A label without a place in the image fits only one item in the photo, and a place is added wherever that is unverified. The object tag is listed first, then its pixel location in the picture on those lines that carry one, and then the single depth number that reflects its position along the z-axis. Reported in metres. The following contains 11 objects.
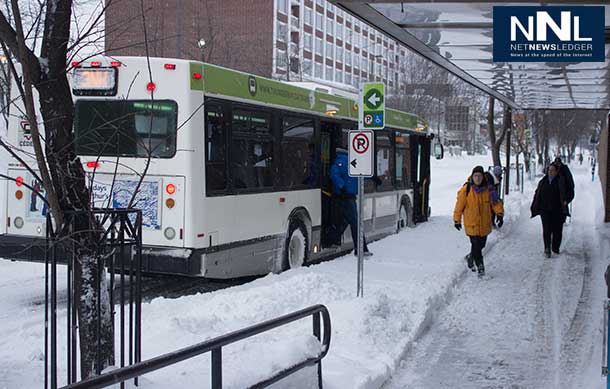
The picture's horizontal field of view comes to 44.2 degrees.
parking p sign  9.29
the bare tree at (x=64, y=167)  4.70
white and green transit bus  9.24
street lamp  21.21
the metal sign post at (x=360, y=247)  9.07
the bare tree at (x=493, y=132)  27.27
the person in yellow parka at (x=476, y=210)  11.82
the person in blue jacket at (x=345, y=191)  12.94
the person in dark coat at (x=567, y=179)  14.45
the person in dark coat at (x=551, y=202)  14.23
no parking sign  9.14
